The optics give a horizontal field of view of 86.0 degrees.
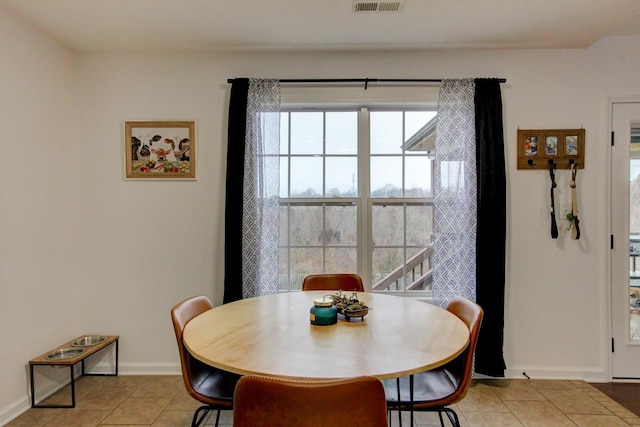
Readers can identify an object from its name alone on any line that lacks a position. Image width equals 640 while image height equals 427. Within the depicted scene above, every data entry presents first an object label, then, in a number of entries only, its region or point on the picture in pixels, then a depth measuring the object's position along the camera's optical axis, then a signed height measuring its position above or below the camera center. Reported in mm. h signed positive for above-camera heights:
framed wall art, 2785 +490
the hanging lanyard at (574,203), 2648 +32
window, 2875 +110
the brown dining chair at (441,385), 1479 -832
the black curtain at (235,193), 2645 +124
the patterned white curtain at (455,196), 2633 +93
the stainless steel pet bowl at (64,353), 2388 -1029
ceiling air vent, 2109 +1272
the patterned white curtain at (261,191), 2654 +140
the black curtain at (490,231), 2600 -178
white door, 2662 -267
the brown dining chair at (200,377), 1529 -827
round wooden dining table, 1142 -530
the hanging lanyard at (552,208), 2674 -5
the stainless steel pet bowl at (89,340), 2635 -1022
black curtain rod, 2730 +1023
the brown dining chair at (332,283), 2398 -524
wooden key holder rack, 2682 +466
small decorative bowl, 1645 -503
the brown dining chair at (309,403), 913 -524
